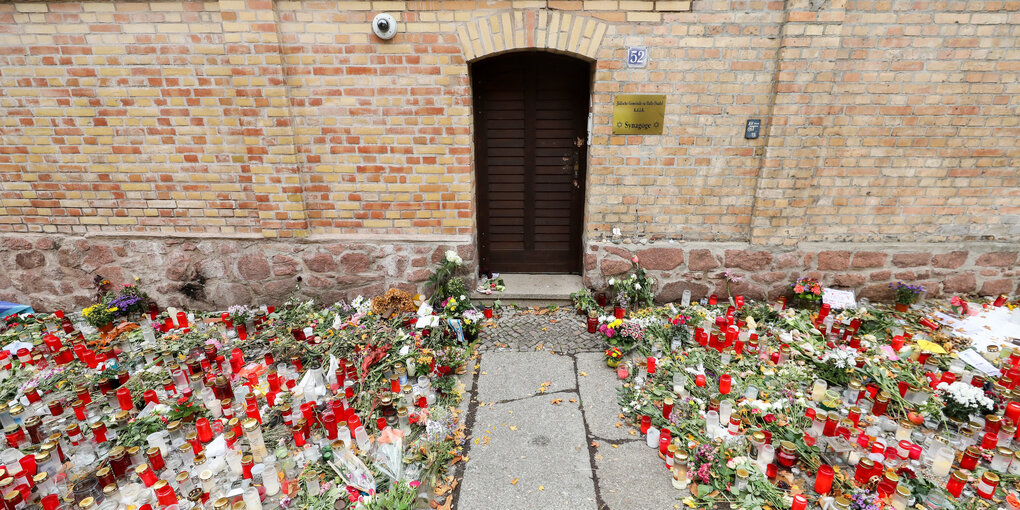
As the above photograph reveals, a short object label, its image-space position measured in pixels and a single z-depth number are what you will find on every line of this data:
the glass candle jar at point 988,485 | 2.46
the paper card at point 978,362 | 3.55
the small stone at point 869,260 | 4.54
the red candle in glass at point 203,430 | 2.94
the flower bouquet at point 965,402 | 3.01
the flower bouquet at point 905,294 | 4.50
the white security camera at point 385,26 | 3.93
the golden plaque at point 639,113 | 4.16
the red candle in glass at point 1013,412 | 2.97
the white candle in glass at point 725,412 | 3.08
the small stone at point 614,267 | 4.67
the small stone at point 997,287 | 4.65
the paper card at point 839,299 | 4.50
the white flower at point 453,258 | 4.47
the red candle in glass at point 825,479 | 2.49
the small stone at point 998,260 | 4.56
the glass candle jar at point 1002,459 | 2.65
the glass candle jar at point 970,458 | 2.63
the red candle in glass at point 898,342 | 3.84
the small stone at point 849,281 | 4.62
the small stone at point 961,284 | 4.63
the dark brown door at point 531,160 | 4.55
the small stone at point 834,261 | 4.55
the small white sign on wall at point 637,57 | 4.03
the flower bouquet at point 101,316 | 4.37
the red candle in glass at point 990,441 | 2.80
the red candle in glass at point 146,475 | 2.56
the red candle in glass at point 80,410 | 3.10
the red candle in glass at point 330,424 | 2.96
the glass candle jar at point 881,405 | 3.11
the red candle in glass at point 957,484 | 2.44
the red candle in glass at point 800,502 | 2.33
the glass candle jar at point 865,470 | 2.50
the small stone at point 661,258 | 4.62
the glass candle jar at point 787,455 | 2.68
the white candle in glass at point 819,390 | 3.27
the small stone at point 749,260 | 4.57
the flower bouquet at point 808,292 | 4.50
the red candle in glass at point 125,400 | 3.24
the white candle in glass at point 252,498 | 2.43
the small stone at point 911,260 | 4.54
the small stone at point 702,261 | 4.61
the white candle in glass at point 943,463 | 2.65
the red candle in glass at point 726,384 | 3.28
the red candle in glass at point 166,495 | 2.36
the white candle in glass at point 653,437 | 2.99
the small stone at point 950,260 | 4.54
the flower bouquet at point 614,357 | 3.83
